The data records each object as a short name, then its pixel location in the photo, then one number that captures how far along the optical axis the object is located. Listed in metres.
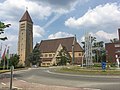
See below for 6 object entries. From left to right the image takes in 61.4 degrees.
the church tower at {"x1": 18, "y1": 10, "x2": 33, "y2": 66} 53.16
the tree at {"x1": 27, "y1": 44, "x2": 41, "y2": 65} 44.79
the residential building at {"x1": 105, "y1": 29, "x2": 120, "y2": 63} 46.32
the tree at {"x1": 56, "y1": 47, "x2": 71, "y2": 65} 43.69
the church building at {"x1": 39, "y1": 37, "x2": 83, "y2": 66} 51.74
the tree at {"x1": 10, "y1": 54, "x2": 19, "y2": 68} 31.76
